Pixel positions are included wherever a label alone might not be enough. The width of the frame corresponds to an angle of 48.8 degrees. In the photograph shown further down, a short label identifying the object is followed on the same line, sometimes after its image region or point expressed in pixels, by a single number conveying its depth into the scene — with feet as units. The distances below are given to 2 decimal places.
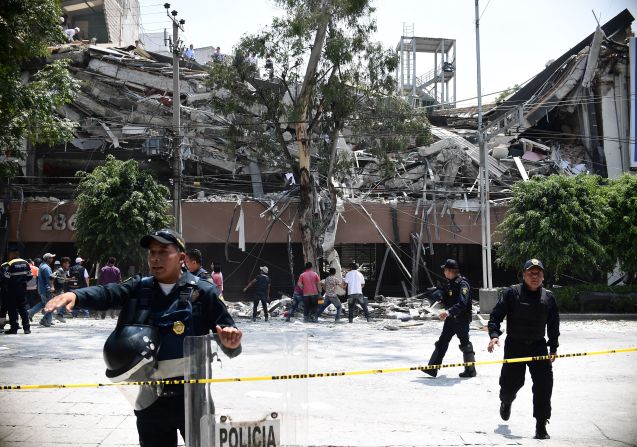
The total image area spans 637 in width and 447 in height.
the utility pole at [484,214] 69.00
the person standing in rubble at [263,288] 64.13
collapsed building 84.99
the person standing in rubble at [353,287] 63.52
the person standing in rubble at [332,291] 63.87
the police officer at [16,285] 44.16
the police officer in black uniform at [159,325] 12.08
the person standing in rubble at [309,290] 62.03
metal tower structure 147.54
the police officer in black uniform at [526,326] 21.44
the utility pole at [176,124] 70.85
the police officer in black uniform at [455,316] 31.32
